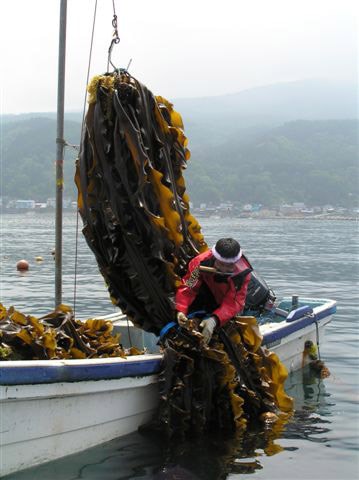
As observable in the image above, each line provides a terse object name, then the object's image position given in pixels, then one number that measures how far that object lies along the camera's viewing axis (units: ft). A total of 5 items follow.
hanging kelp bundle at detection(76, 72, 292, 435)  24.45
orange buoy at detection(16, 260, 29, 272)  100.60
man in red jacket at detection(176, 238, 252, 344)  25.41
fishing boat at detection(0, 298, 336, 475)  20.02
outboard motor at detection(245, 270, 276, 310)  32.89
